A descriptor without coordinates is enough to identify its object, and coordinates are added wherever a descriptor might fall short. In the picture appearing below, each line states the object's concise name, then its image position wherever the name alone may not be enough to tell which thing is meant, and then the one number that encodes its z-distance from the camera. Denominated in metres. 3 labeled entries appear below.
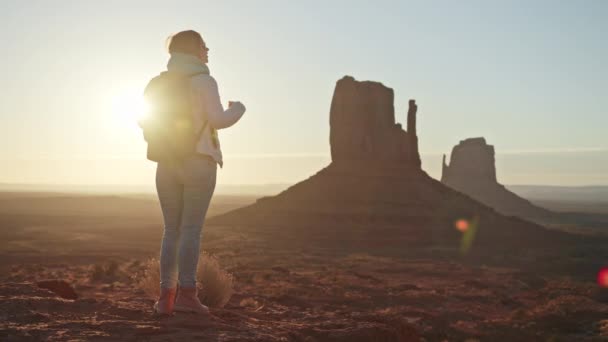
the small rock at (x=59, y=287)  7.77
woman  5.05
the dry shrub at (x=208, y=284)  7.02
